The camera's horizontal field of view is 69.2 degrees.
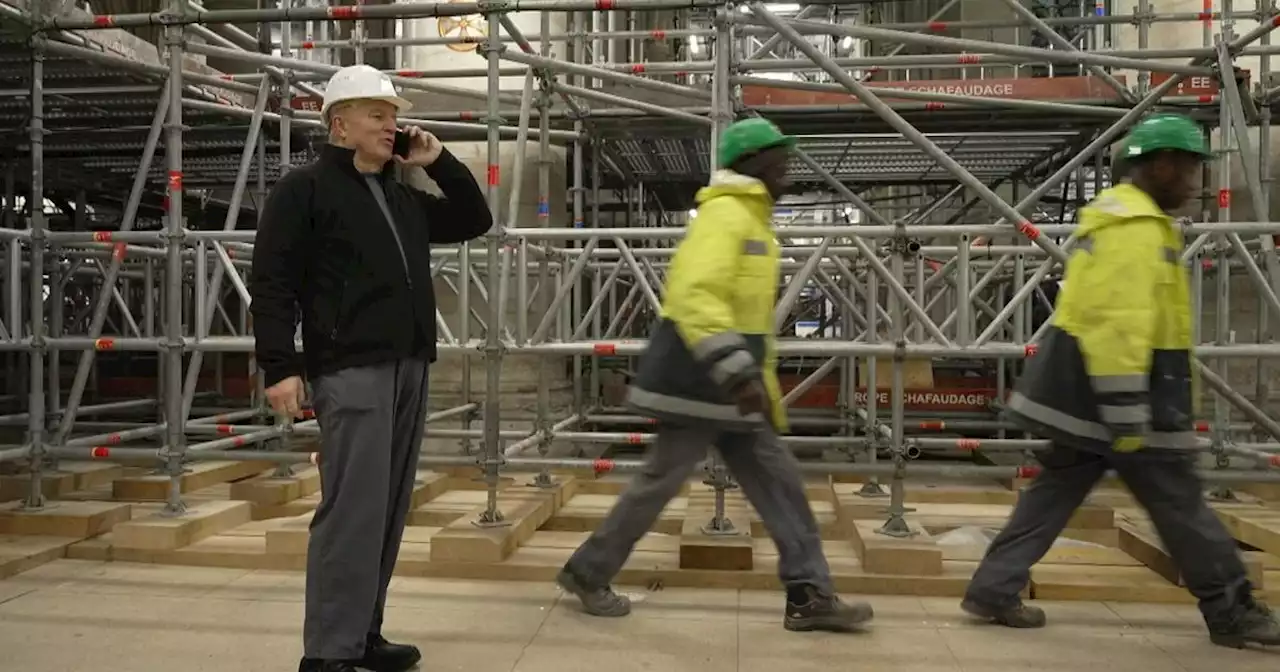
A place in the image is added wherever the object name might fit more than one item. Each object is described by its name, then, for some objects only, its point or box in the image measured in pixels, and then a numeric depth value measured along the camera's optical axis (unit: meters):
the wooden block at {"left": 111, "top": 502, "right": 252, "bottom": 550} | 4.92
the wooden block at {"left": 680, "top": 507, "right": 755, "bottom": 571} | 4.61
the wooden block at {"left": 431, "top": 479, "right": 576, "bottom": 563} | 4.70
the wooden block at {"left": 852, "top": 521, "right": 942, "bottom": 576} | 4.48
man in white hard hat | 2.94
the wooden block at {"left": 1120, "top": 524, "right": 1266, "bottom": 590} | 4.19
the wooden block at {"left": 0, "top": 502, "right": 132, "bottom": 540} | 5.23
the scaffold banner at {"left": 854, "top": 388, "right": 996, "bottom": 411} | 8.17
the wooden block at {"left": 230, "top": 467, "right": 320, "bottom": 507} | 6.03
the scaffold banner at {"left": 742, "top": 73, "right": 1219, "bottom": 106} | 7.44
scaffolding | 4.85
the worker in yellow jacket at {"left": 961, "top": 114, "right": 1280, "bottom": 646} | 3.37
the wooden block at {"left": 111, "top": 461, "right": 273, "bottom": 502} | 6.16
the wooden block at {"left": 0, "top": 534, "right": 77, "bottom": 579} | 4.66
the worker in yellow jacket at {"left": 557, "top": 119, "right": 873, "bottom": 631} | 3.33
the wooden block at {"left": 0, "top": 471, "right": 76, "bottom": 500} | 5.84
